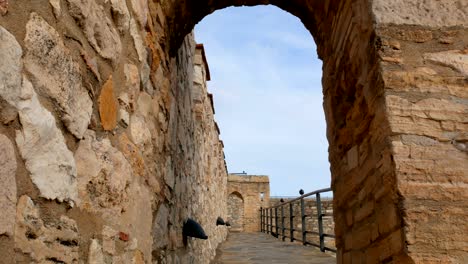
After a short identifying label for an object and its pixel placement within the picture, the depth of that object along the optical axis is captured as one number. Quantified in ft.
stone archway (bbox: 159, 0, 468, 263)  5.87
